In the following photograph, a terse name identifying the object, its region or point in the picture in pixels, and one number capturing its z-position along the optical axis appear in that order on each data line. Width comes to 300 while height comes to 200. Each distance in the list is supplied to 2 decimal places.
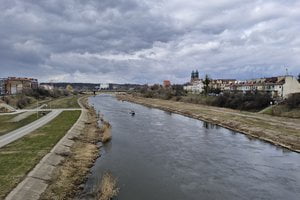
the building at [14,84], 168.88
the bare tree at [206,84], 114.19
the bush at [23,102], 91.79
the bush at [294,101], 64.50
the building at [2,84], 178.35
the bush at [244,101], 76.06
